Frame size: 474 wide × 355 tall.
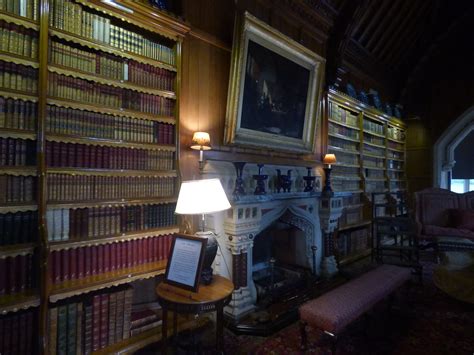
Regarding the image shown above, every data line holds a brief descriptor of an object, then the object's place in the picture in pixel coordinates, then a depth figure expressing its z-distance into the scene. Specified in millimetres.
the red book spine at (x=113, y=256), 2039
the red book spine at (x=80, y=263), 1894
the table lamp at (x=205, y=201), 1852
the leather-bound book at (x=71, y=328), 1803
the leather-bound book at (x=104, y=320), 1940
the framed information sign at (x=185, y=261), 1754
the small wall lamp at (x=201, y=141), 2420
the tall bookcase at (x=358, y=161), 4477
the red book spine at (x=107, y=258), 2010
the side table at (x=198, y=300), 1638
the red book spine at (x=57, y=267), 1791
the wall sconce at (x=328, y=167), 3676
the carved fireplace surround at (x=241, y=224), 2592
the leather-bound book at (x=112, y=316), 1979
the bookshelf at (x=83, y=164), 1649
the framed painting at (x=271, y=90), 2768
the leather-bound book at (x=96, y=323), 1906
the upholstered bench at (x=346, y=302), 1798
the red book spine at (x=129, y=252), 2123
